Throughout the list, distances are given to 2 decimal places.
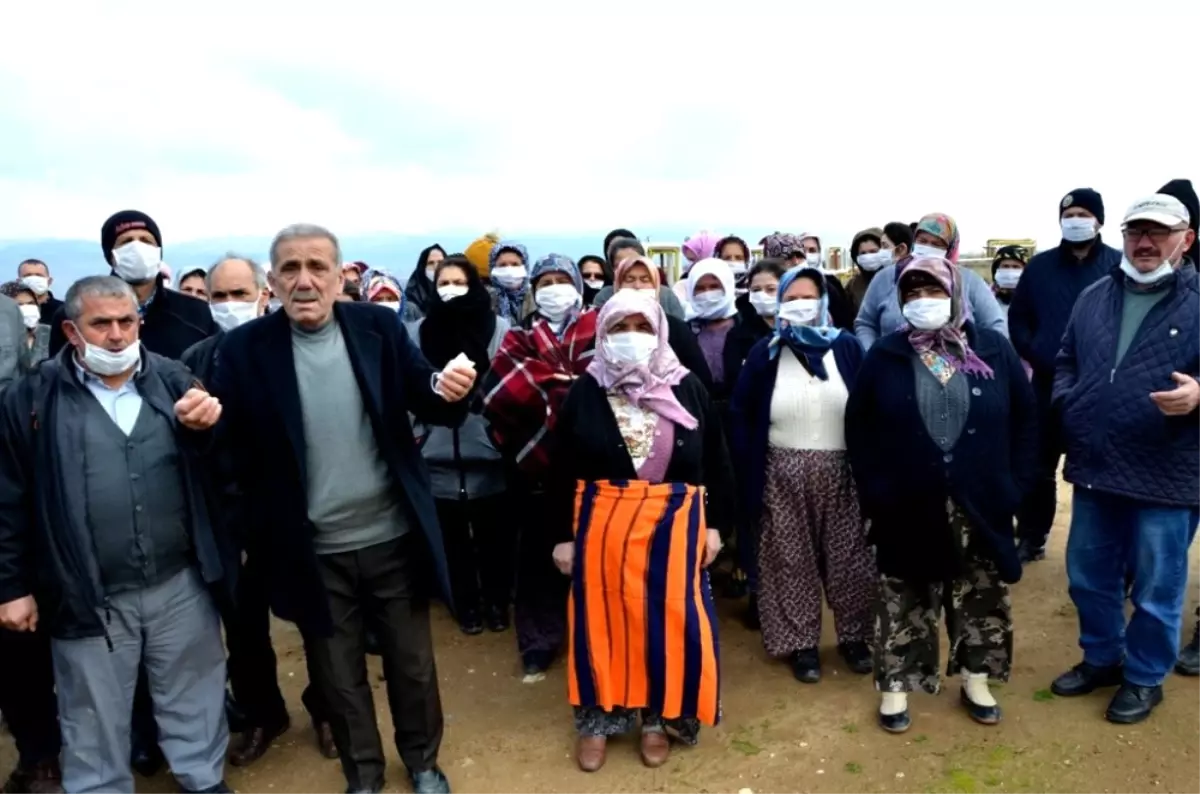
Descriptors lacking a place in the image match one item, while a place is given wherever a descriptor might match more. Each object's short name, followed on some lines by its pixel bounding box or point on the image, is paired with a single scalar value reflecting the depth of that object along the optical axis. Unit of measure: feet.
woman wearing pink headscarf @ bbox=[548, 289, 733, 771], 10.62
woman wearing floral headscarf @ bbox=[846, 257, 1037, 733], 10.75
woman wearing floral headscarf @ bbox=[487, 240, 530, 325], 18.69
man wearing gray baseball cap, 10.77
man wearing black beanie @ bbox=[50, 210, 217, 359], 12.66
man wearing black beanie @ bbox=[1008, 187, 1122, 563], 15.67
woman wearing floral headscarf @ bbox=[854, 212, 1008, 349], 14.52
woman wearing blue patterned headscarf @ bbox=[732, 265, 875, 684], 12.46
